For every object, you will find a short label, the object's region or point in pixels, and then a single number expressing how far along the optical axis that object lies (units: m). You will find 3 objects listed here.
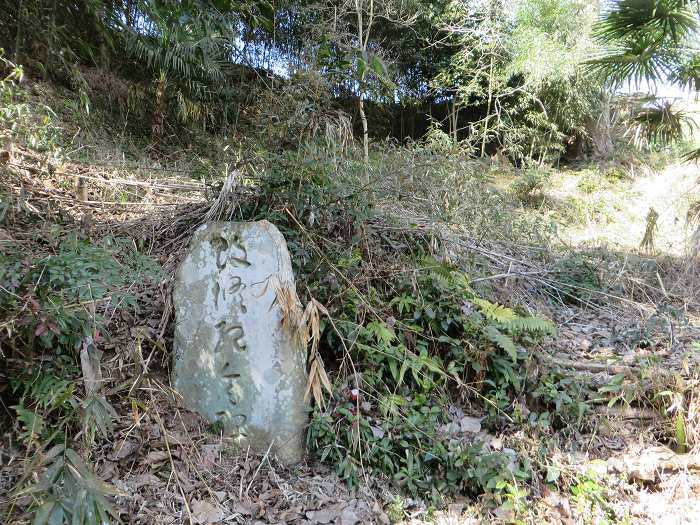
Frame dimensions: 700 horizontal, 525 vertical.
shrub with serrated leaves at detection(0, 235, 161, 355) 1.97
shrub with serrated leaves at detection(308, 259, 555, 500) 2.29
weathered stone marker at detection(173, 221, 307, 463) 2.29
